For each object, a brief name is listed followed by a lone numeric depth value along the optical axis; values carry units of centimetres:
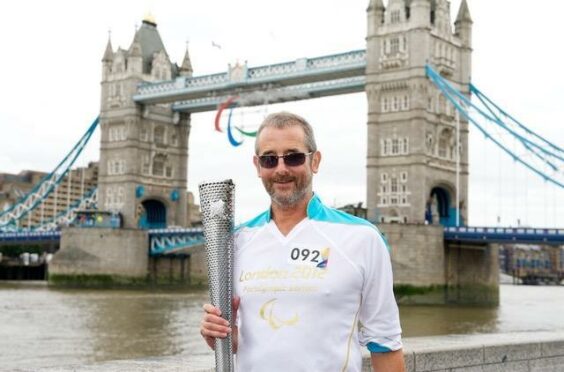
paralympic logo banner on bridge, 4419
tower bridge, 3509
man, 229
